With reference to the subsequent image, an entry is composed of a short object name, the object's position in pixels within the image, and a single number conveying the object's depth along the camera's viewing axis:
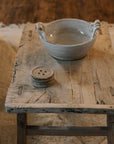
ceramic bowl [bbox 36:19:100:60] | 1.18
